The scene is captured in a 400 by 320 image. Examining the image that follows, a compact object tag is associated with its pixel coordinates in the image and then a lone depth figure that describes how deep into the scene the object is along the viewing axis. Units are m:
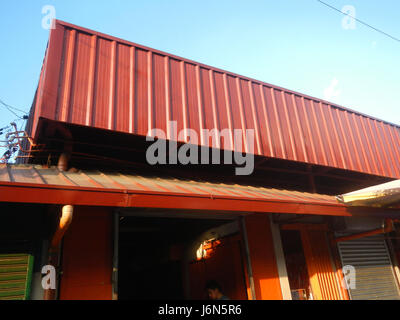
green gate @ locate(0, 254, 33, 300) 3.64
